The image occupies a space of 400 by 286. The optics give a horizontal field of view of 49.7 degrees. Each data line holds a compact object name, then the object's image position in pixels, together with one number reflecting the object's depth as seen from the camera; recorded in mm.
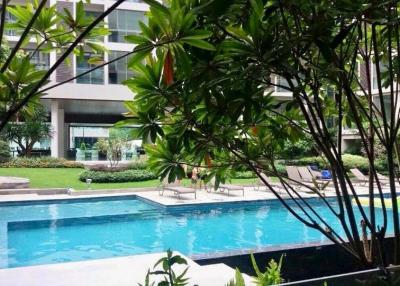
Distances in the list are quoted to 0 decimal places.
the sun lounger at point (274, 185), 14666
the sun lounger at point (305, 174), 16922
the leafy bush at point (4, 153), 21703
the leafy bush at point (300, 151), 24328
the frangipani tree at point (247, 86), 1659
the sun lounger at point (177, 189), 13633
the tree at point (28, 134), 24773
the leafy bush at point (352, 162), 21750
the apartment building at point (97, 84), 24906
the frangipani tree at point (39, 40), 1322
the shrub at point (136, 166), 20516
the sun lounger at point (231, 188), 14828
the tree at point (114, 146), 21484
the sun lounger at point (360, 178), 16875
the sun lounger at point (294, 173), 16750
